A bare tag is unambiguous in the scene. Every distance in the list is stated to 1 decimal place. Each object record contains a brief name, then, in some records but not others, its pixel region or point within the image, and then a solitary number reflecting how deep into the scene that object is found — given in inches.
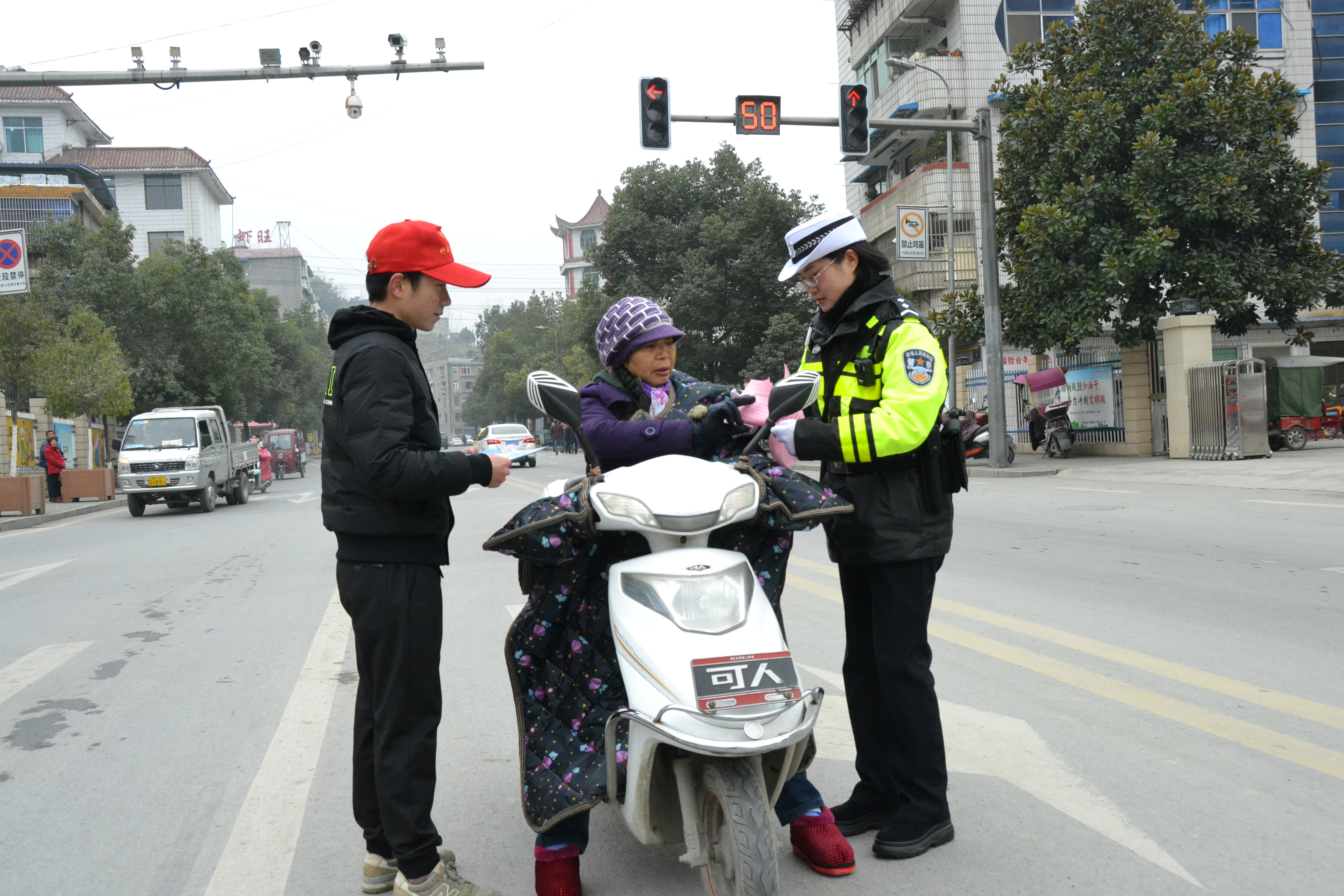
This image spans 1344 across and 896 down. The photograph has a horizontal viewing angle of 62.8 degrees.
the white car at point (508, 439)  1454.2
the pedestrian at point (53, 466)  1013.2
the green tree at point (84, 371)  1000.2
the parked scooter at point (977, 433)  1017.5
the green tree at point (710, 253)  1428.4
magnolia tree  797.9
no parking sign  729.0
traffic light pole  794.8
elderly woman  117.8
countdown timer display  603.2
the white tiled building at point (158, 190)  2613.2
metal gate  748.0
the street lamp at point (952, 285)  935.0
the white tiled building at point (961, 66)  1299.2
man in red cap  112.8
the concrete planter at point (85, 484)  1011.9
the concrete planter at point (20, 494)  799.7
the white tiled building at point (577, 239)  4731.8
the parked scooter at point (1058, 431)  965.2
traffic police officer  123.3
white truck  804.0
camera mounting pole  484.1
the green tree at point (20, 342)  907.4
